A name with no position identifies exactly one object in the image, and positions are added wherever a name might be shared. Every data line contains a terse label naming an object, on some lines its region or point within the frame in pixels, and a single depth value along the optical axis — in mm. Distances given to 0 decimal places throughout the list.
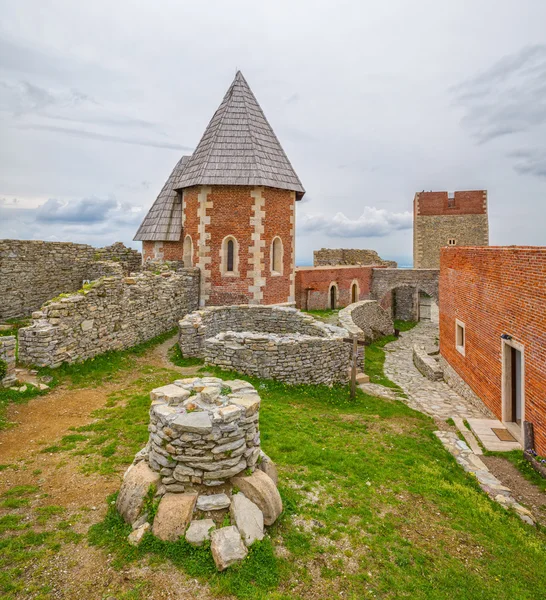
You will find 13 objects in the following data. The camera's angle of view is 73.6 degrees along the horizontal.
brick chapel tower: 18453
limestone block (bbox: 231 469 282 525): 5020
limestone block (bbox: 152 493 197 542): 4574
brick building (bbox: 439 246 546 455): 8250
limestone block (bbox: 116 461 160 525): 4855
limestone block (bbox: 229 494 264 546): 4590
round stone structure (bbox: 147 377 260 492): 4961
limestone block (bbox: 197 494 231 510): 4789
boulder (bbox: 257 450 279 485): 5699
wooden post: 11375
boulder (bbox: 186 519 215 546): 4477
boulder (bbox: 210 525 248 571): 4238
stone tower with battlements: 38969
